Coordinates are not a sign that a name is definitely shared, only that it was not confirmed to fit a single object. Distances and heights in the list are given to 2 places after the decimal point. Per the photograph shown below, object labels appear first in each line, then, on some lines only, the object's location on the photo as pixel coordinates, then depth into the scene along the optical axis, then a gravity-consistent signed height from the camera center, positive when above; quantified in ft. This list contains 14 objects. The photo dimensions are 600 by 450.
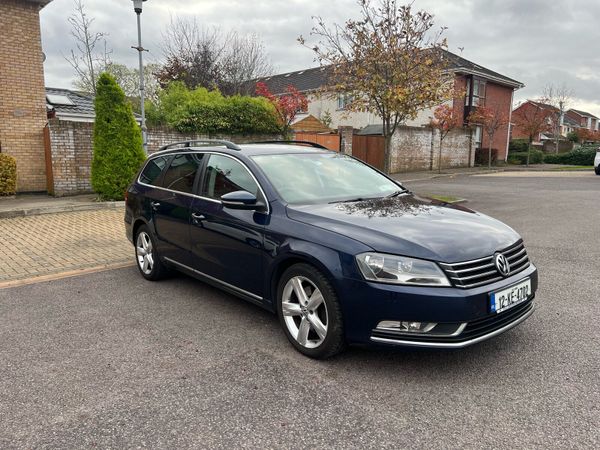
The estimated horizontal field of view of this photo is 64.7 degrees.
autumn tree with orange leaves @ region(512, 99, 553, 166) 108.78 +7.52
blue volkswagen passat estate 9.95 -2.35
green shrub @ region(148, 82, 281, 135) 48.42 +3.64
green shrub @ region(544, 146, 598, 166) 112.68 -0.55
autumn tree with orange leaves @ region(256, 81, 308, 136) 56.34 +5.26
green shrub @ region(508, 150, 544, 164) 116.17 -0.97
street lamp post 39.37 +8.34
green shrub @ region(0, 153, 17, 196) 36.60 -2.35
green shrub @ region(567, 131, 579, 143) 162.33 +6.05
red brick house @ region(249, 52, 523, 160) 99.09 +12.85
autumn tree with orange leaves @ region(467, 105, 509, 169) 95.20 +6.98
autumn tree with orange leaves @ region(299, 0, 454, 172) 35.29 +6.38
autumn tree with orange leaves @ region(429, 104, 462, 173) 77.97 +5.23
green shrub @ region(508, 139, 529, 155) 125.70 +2.03
